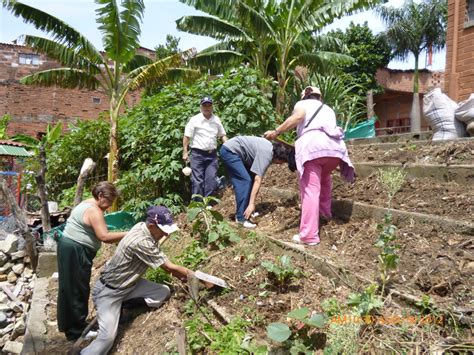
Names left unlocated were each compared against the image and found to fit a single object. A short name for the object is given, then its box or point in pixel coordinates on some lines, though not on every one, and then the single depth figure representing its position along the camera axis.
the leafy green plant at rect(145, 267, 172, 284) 4.59
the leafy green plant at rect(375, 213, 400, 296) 2.98
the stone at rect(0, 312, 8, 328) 6.65
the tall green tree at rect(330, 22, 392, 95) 21.06
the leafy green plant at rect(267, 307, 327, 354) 2.62
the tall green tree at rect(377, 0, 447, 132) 22.88
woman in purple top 4.11
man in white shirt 6.43
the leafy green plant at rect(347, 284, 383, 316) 2.65
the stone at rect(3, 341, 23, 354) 5.45
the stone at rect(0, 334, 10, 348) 6.12
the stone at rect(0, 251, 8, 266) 7.99
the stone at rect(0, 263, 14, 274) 7.96
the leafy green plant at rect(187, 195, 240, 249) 4.70
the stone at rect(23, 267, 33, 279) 7.91
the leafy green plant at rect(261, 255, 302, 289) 3.45
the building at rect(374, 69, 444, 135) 22.20
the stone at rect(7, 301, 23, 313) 6.96
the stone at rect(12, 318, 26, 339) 6.23
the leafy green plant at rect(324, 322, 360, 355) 2.47
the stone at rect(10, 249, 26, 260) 8.03
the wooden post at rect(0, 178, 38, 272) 7.28
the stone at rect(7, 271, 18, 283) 7.86
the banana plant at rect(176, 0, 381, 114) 10.50
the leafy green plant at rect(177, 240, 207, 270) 4.54
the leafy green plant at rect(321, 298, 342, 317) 2.97
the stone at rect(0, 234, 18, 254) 7.98
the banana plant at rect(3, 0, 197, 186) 8.58
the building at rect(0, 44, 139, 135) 19.06
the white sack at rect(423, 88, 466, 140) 5.92
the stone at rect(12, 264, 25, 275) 7.96
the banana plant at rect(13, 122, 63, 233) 7.14
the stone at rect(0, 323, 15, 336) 6.48
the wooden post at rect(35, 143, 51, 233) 7.14
